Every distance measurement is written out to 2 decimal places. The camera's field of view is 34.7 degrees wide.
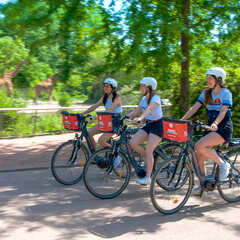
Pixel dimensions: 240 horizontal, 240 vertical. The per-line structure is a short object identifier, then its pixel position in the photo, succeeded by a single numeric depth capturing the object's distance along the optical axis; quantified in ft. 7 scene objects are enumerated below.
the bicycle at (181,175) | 16.43
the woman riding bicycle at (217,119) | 17.39
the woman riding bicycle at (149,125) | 18.86
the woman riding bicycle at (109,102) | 21.35
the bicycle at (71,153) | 21.36
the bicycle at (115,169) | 18.99
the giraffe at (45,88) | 61.56
